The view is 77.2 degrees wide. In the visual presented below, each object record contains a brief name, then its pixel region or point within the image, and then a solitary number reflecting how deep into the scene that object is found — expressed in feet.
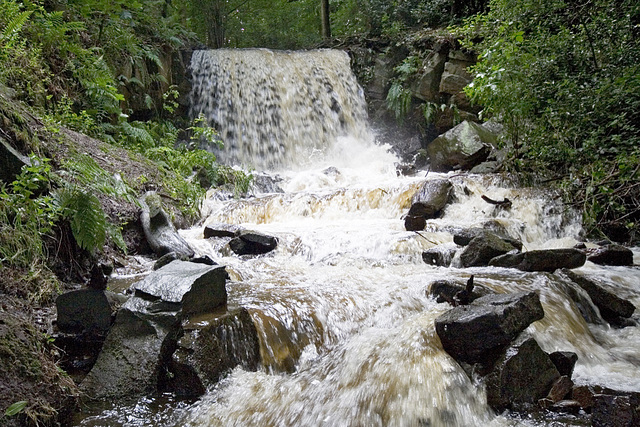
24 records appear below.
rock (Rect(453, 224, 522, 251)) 17.97
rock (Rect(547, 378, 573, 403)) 8.46
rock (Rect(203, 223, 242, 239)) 20.27
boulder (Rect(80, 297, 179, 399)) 8.62
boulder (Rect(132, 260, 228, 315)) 9.87
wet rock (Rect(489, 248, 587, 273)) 15.23
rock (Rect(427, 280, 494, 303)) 12.17
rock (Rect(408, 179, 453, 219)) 23.65
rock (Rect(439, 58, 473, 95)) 40.11
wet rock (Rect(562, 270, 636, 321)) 12.77
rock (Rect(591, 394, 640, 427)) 7.12
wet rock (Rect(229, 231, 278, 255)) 19.12
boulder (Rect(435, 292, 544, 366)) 9.00
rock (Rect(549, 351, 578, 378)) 9.30
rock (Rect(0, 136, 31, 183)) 10.63
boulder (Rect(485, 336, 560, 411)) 8.48
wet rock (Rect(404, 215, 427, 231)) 21.20
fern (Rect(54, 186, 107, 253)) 9.53
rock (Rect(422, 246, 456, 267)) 17.33
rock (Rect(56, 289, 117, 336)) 9.29
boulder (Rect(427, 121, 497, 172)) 31.68
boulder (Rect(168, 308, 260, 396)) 8.84
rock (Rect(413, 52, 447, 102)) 42.22
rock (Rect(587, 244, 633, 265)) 16.88
